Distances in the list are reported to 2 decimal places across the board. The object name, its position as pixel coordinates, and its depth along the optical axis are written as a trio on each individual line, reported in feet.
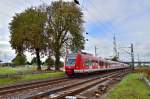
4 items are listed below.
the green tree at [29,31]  75.49
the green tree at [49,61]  80.74
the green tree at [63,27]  75.77
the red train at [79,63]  51.49
